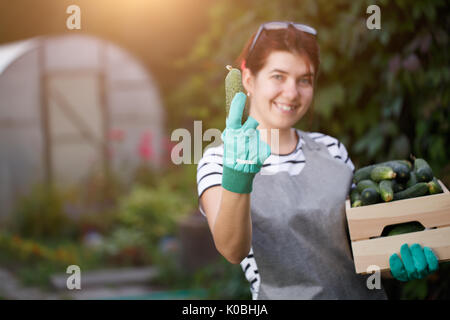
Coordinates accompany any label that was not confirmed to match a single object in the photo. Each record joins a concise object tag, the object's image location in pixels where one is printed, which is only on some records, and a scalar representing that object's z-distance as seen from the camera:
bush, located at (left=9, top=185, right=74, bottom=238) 6.11
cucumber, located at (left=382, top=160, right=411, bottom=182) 1.97
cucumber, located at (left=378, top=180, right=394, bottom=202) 1.82
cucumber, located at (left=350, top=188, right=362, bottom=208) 1.86
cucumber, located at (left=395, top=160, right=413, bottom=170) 2.08
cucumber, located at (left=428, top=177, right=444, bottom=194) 1.86
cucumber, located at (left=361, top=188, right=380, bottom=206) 1.84
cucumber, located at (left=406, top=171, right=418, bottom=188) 1.94
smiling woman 1.84
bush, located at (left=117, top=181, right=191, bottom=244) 6.11
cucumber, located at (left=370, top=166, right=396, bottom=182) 1.93
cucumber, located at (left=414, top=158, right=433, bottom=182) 1.91
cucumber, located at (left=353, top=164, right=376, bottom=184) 2.02
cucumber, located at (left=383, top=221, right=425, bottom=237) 1.81
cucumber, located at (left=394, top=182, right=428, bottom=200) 1.86
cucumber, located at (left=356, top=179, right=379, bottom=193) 1.90
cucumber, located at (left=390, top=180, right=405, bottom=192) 1.94
